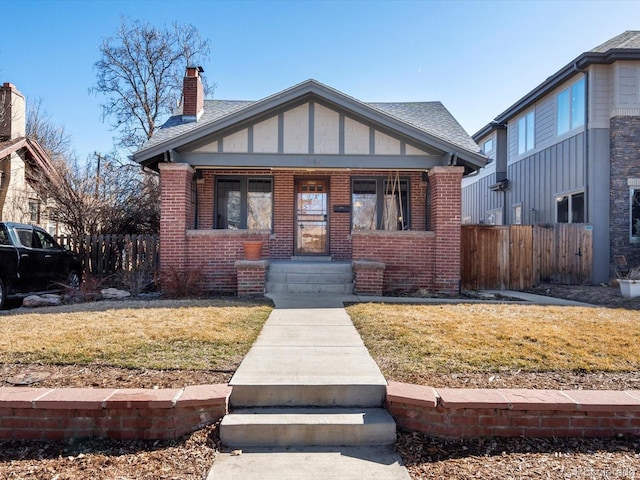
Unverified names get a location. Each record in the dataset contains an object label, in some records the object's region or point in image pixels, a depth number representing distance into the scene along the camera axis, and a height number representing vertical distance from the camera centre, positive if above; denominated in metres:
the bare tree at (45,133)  23.44 +6.65
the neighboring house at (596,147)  11.30 +3.03
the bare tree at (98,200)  10.82 +1.19
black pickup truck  7.47 -0.43
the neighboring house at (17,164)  13.15 +2.72
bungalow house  8.86 +1.87
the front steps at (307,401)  2.96 -1.31
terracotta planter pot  8.62 -0.12
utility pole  11.21 +1.78
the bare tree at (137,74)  21.52 +9.23
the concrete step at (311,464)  2.55 -1.49
